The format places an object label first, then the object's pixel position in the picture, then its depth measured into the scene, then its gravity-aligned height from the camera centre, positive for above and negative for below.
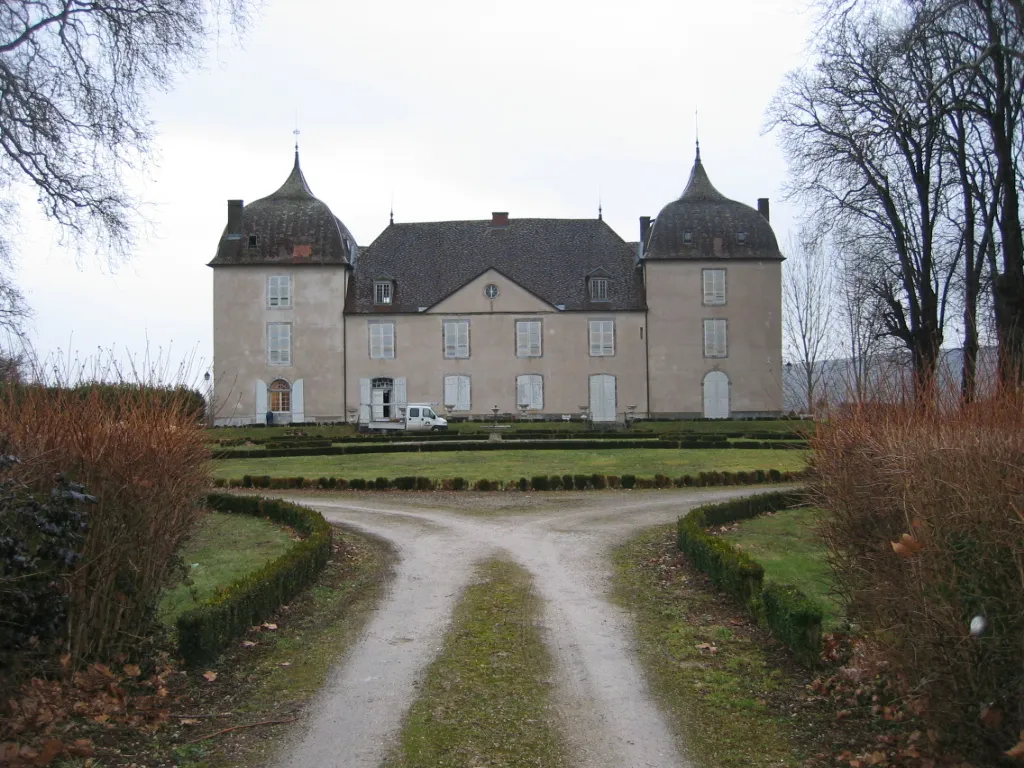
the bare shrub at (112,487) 6.23 -0.40
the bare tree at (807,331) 44.19 +4.24
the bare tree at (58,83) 12.01 +4.49
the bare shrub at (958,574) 4.39 -0.79
